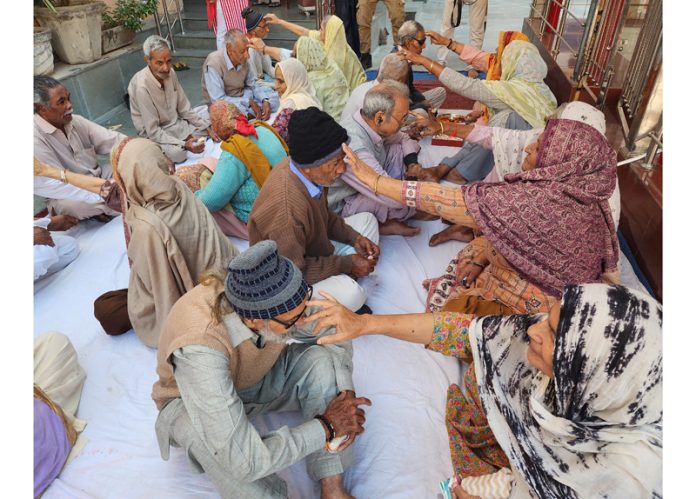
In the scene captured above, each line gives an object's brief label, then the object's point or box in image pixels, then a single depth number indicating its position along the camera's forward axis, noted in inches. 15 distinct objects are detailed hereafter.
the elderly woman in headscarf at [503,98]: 141.7
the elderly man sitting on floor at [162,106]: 159.8
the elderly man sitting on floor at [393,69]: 152.0
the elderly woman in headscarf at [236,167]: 108.7
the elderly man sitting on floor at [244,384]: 51.6
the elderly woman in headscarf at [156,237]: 78.3
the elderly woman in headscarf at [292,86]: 145.0
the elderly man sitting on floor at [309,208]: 84.2
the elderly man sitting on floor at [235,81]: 193.9
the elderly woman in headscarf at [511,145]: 105.9
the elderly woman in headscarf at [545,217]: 76.4
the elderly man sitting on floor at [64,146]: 116.3
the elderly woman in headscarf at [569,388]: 41.5
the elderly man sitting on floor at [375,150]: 113.0
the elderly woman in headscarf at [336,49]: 198.2
